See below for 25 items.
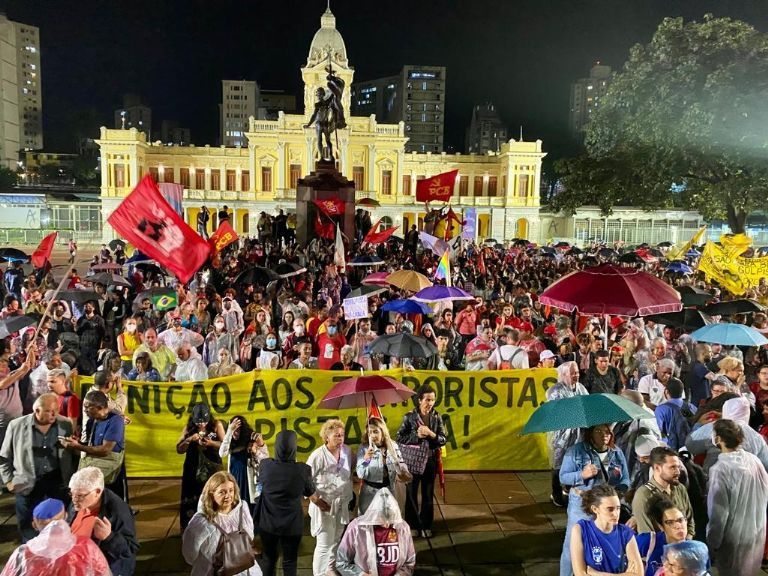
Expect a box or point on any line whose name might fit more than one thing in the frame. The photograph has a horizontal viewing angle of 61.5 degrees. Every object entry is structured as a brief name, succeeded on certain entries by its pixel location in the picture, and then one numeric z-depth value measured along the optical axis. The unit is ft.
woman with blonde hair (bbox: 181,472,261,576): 12.07
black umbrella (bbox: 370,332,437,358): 24.27
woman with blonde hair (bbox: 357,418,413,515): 15.53
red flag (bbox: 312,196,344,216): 72.74
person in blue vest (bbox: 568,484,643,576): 11.73
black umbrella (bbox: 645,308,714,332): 31.04
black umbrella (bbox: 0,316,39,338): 25.13
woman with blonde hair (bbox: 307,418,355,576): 15.25
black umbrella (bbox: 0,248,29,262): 55.47
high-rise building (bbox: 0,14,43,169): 283.59
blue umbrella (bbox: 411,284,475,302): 31.94
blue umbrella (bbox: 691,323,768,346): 24.72
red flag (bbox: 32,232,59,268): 46.13
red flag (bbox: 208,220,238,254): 46.79
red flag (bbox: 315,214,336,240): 73.26
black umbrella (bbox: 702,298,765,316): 32.22
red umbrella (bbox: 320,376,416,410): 17.37
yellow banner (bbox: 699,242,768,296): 49.39
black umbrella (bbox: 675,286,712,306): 36.68
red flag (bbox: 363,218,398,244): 66.64
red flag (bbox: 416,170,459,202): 67.31
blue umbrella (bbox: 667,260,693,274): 60.81
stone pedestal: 74.13
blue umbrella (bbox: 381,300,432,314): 33.24
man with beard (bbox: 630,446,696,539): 12.70
